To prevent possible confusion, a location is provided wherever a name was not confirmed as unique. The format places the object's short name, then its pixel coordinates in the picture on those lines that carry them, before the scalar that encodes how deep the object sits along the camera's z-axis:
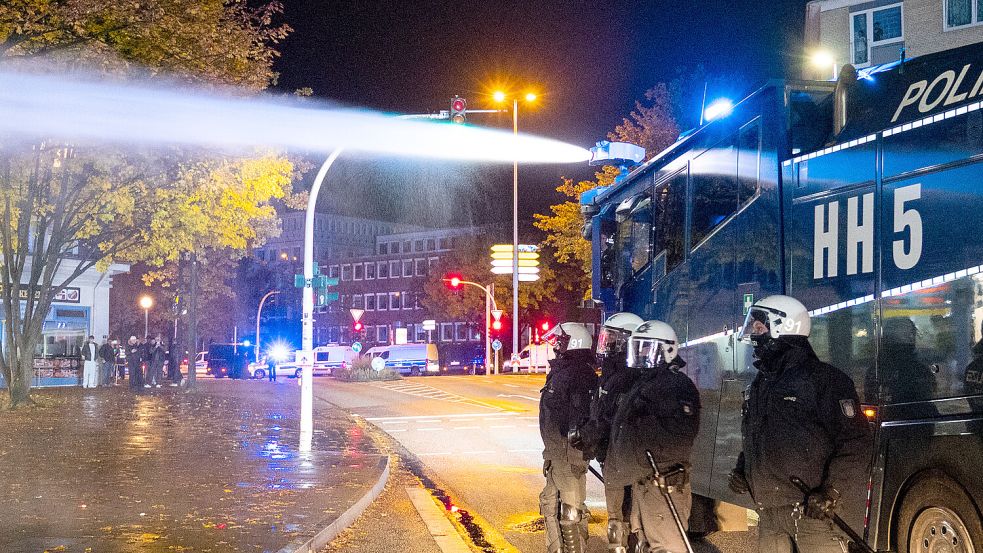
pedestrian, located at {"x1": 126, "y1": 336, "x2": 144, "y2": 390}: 32.94
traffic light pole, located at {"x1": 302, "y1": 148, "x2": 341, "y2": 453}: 16.91
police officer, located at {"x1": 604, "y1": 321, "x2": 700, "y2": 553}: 6.18
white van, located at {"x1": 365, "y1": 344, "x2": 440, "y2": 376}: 56.97
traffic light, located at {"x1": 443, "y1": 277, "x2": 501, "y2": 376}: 46.53
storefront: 35.44
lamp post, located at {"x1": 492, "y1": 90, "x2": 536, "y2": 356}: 39.47
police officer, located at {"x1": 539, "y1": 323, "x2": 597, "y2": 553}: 7.41
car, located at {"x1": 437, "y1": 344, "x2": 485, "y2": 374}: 69.12
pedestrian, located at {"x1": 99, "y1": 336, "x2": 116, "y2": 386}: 34.94
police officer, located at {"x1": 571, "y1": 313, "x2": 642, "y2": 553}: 6.67
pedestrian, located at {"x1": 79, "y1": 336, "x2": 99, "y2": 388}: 34.53
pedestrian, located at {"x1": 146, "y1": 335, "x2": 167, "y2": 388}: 35.44
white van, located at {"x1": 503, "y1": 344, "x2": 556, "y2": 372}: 51.75
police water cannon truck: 5.31
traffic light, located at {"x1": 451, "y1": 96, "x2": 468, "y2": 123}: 18.15
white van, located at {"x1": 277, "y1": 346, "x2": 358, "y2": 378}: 62.06
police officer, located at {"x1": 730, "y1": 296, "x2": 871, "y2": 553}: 4.97
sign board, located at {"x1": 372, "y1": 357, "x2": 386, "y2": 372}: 43.12
